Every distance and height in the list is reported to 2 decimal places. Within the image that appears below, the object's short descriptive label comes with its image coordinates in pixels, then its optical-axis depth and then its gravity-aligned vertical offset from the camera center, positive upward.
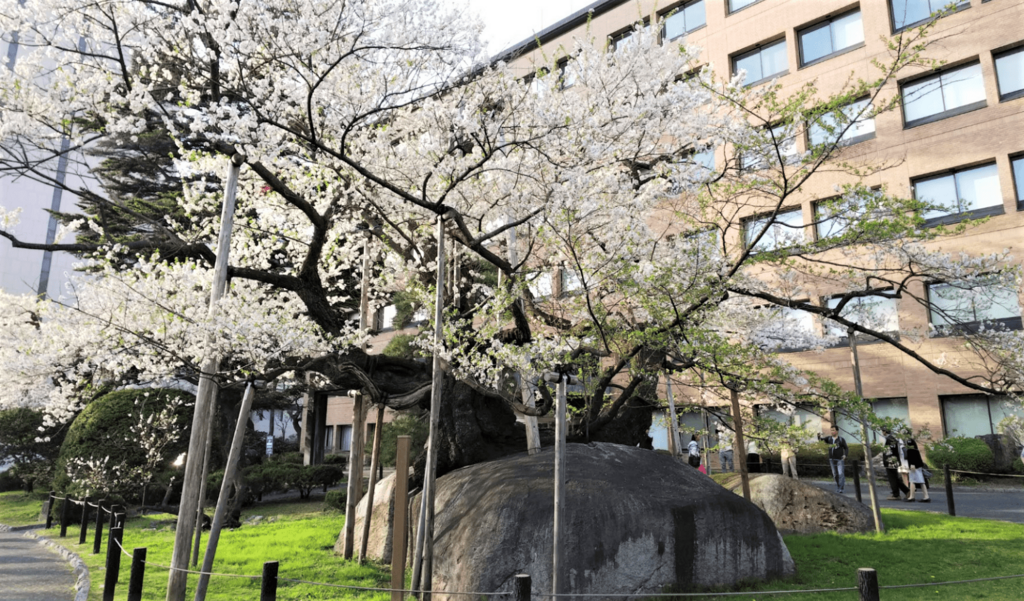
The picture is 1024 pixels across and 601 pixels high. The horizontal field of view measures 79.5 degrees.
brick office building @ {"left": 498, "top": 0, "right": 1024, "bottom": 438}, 20.61 +10.18
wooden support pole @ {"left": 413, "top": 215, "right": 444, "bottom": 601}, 6.91 -0.56
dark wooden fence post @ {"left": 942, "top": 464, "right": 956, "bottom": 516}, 11.88 -1.24
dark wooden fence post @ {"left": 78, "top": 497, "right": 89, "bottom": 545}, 12.22 -1.67
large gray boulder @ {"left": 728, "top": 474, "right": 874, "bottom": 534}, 10.98 -1.36
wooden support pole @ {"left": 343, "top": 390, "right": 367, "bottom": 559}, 9.60 -0.63
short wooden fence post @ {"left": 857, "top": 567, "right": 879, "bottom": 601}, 4.08 -1.00
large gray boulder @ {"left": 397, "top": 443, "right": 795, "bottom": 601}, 6.84 -1.15
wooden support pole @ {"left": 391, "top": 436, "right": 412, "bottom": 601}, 6.87 -1.04
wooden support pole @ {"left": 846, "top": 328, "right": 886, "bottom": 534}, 10.06 -0.58
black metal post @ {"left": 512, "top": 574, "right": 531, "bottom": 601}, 4.33 -1.07
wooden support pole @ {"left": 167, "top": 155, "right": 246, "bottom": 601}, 7.06 -0.02
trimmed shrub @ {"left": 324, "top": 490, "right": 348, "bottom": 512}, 15.73 -1.66
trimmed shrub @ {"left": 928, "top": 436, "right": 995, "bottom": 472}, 18.56 -0.72
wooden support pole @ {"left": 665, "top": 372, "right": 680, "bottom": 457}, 12.63 +0.10
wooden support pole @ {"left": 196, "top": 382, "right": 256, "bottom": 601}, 6.90 -0.63
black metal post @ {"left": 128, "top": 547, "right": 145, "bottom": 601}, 6.05 -1.36
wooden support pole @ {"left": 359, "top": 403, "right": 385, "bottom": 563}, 9.15 -0.59
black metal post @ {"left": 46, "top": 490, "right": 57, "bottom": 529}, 15.29 -1.84
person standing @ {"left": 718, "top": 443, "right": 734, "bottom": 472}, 22.12 -1.02
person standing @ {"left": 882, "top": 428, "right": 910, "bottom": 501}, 14.42 -1.11
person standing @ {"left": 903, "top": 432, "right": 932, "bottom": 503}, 14.13 -0.88
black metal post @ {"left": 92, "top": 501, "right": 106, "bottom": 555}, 11.02 -1.70
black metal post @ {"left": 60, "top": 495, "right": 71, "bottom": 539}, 13.57 -1.79
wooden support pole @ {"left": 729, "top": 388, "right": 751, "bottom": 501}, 9.52 -0.21
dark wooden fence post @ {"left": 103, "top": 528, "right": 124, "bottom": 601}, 6.87 -1.44
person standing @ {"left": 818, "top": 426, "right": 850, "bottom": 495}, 14.89 -0.55
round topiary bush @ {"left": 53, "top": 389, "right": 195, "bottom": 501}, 15.09 -0.25
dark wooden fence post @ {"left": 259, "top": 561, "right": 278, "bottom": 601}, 5.04 -1.19
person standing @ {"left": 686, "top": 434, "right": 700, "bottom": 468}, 18.19 -0.59
